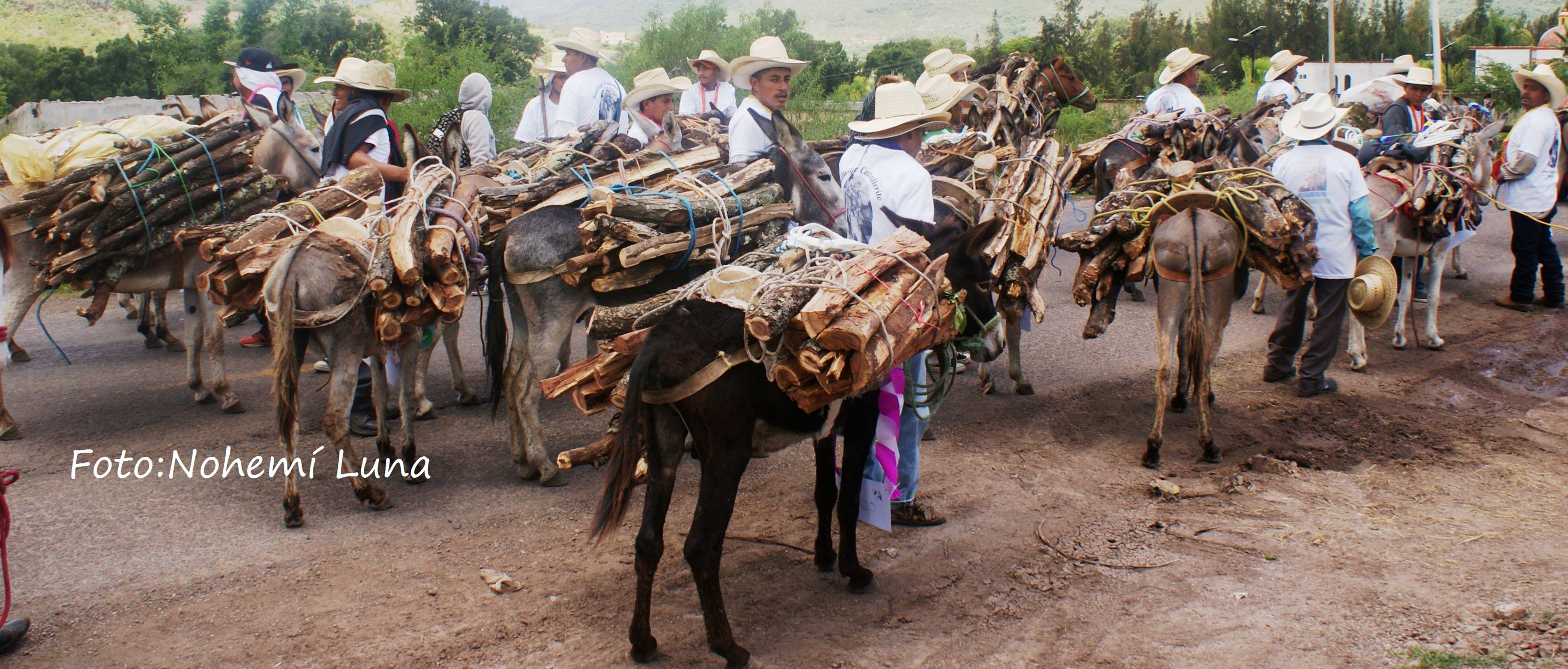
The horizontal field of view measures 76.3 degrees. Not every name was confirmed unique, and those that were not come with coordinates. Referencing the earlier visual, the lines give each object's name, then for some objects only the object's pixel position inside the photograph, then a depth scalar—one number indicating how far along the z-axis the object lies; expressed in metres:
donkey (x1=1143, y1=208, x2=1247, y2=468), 6.59
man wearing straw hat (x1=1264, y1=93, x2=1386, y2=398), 7.68
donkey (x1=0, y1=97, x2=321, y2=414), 7.44
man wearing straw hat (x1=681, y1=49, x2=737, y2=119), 11.64
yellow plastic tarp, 7.12
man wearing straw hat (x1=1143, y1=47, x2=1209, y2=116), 11.12
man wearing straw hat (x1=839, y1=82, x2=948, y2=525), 5.59
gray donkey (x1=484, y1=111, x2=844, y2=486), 6.27
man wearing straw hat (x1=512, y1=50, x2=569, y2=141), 10.53
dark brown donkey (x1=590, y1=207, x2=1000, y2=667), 4.18
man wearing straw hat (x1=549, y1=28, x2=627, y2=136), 9.68
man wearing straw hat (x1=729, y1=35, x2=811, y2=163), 7.25
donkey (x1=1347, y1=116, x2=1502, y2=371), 8.81
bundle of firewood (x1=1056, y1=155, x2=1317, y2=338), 6.86
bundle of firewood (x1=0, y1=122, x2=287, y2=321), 7.04
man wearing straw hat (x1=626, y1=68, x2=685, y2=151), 9.35
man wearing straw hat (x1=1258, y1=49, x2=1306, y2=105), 14.62
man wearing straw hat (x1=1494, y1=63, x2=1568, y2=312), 9.84
